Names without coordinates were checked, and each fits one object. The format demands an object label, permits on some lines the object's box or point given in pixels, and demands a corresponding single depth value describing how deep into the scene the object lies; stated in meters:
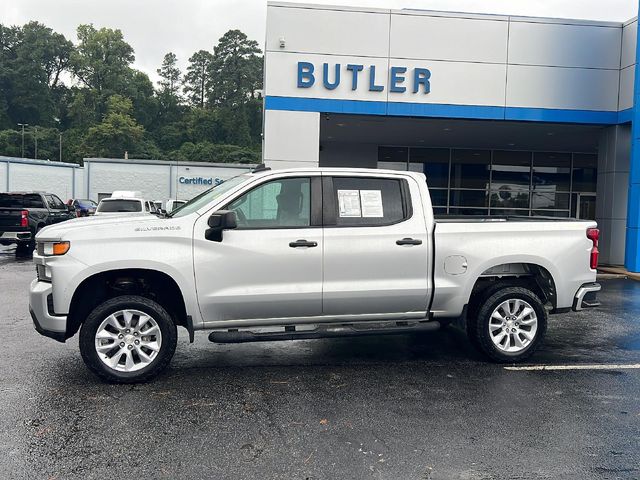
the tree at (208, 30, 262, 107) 99.81
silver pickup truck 5.27
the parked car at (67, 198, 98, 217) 33.89
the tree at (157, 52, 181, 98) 113.12
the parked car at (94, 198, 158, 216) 16.83
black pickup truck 16.25
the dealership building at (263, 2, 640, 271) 14.46
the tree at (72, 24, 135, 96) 100.69
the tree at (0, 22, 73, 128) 96.81
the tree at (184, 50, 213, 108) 108.25
